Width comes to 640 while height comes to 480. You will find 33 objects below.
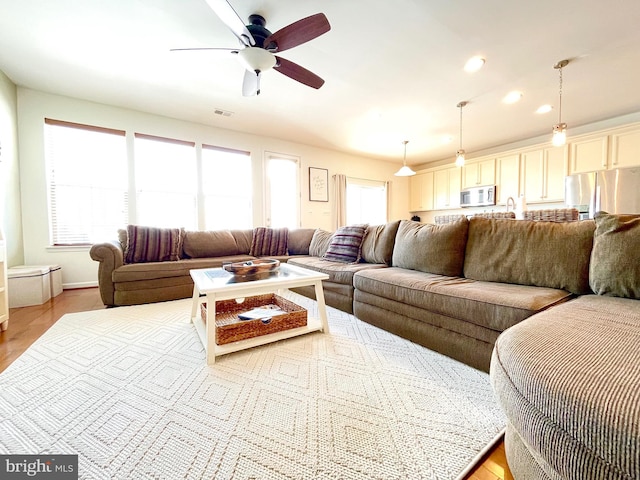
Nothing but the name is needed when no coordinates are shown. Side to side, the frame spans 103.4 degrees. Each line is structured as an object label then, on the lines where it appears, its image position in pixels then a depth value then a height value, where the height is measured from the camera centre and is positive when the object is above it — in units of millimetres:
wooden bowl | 1849 -284
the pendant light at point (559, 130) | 2533 +1019
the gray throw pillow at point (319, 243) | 3395 -187
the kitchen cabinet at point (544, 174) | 4188 +919
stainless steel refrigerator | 2971 +446
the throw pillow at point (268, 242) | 3791 -189
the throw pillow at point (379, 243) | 2539 -146
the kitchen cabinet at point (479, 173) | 5029 +1127
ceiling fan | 1686 +1408
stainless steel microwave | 4984 +648
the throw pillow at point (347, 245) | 2783 -177
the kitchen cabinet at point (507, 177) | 4699 +957
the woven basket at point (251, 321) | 1617 -634
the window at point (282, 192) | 4840 +745
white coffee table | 1512 -399
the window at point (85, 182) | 3314 +688
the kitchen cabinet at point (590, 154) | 3762 +1117
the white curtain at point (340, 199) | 5520 +669
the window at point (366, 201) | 5961 +685
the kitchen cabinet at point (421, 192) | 6168 +924
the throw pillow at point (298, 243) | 3957 -209
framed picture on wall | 5245 +949
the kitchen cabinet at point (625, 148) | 3531 +1115
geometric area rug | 865 -792
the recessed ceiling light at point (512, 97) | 3146 +1673
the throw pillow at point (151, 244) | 2922 -159
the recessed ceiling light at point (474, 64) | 2500 +1669
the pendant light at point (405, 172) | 4367 +987
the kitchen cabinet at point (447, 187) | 5594 +933
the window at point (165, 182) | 3787 +768
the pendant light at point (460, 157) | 3486 +1012
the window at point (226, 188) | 4293 +748
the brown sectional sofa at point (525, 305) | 525 -356
